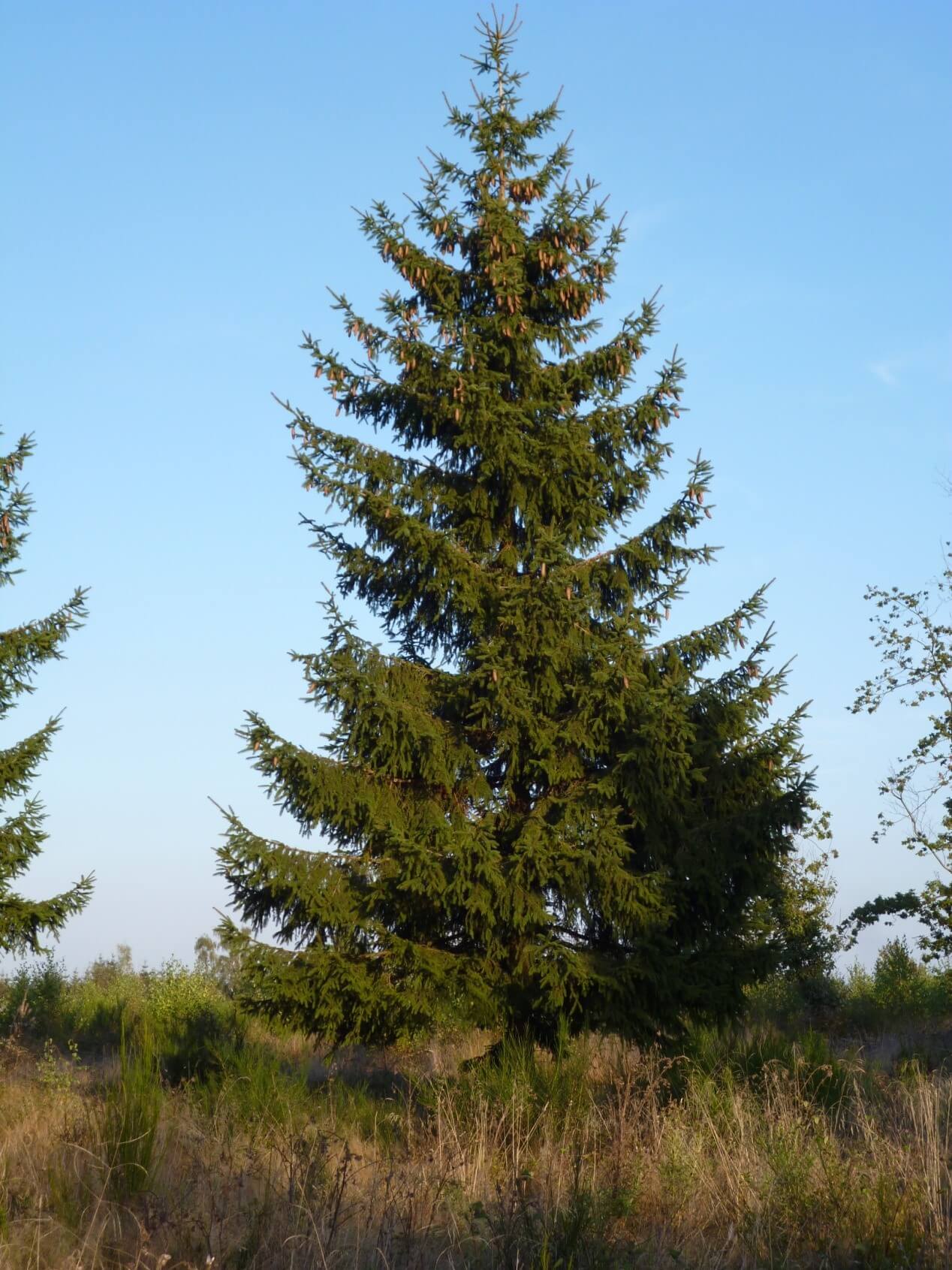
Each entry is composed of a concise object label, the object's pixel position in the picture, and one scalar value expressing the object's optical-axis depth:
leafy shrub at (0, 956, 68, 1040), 19.58
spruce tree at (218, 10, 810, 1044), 10.60
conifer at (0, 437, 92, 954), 15.20
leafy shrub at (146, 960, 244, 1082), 13.22
